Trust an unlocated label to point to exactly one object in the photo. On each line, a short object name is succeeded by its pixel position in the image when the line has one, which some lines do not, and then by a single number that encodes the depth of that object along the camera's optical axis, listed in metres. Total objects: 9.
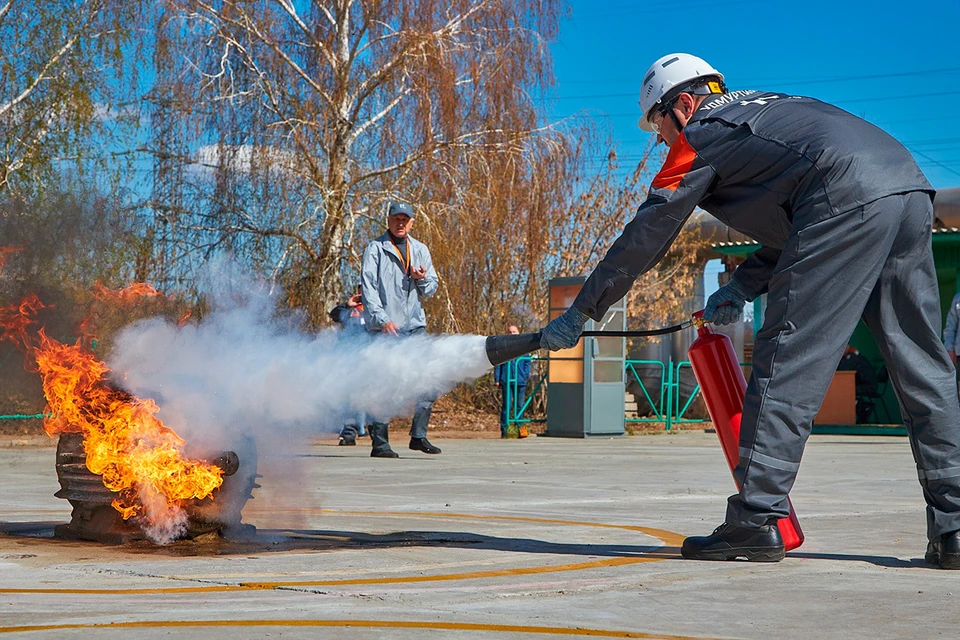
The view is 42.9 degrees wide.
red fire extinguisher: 5.29
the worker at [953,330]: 14.91
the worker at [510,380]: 17.69
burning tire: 5.46
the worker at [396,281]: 11.70
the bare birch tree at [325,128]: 20.28
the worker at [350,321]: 14.33
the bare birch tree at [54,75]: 17.44
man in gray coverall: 4.76
